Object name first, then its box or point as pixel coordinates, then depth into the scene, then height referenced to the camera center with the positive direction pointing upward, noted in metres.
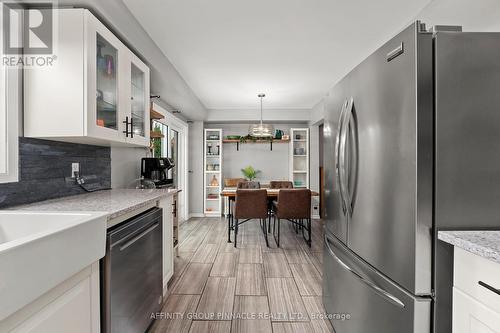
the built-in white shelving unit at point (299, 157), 5.55 +0.21
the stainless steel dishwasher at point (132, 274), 1.15 -0.63
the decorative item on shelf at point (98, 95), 1.57 +0.47
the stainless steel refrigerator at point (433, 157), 0.93 +0.03
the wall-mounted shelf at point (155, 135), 2.72 +0.36
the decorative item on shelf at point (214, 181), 5.62 -0.37
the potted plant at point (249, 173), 5.73 -0.18
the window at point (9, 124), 1.33 +0.24
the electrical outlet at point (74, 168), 1.81 -0.02
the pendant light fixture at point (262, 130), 4.45 +0.67
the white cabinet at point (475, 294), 0.73 -0.43
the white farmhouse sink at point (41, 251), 0.64 -0.30
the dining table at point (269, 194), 3.96 -0.47
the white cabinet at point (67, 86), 1.44 +0.48
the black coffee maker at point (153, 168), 2.72 -0.03
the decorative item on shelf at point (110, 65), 1.69 +0.73
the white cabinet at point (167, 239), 2.10 -0.68
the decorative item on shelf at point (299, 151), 5.63 +0.35
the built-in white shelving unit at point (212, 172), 5.57 -0.15
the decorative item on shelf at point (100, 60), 1.58 +0.72
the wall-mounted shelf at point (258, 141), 5.58 +0.59
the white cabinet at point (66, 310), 0.72 -0.51
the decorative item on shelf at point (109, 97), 1.67 +0.49
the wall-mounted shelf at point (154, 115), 2.70 +0.58
